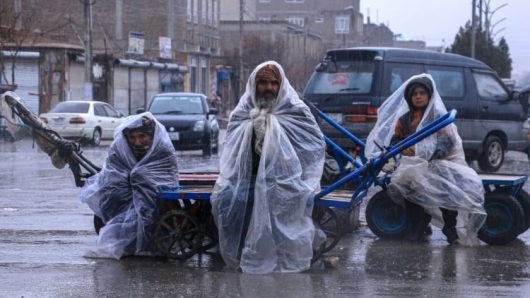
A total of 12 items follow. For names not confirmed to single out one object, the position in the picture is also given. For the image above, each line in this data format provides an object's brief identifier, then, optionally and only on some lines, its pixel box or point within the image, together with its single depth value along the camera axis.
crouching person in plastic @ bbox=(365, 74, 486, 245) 8.73
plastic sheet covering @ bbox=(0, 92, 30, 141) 9.51
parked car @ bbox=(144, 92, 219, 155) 22.42
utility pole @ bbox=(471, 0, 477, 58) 42.31
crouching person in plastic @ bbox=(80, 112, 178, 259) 8.10
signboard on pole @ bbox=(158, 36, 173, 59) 50.97
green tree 49.72
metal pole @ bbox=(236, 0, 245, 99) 52.91
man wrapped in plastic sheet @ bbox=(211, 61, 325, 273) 7.49
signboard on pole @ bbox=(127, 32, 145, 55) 47.91
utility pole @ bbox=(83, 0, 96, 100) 35.34
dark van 15.17
